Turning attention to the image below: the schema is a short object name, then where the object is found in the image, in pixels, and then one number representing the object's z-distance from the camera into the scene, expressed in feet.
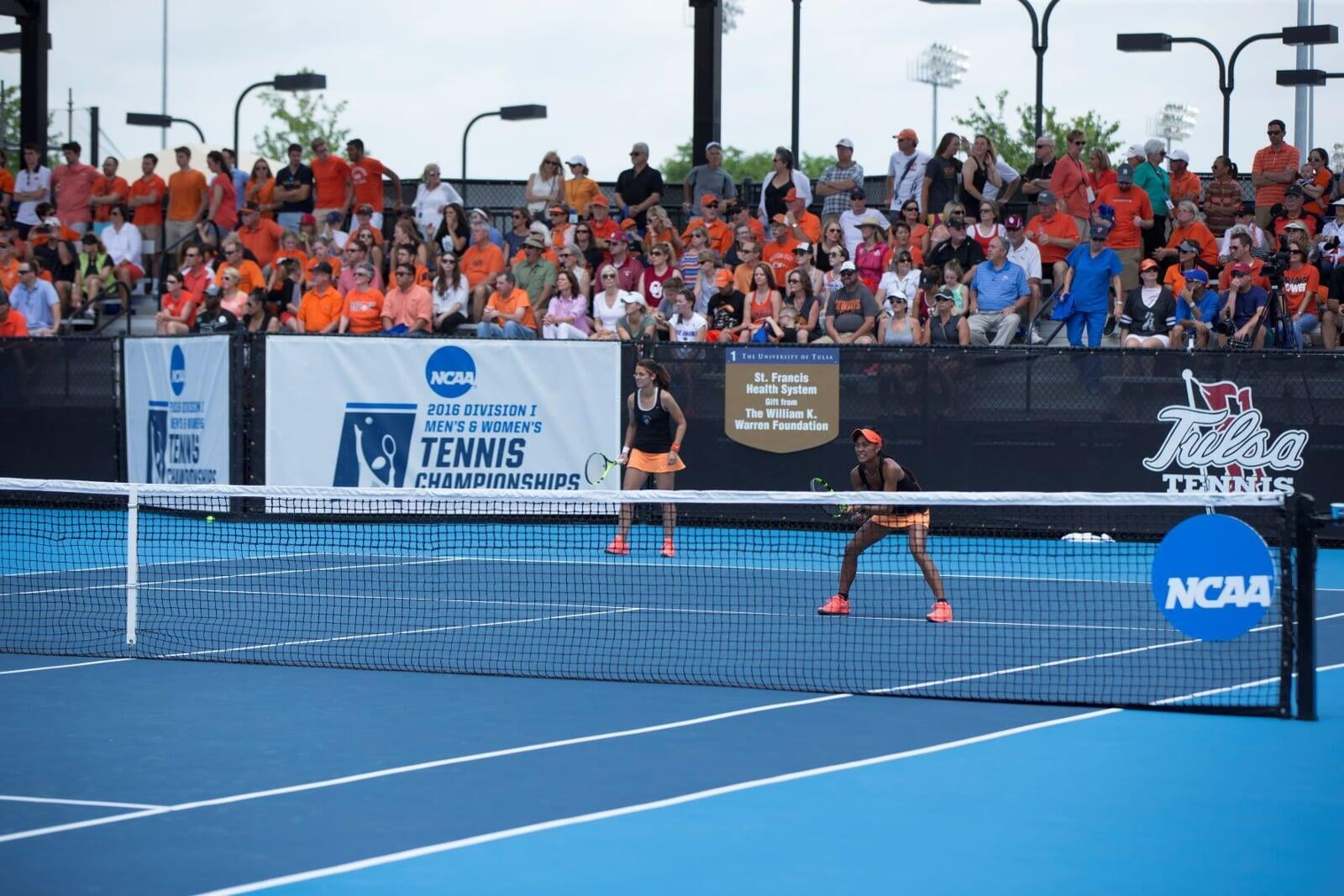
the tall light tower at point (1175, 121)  275.80
